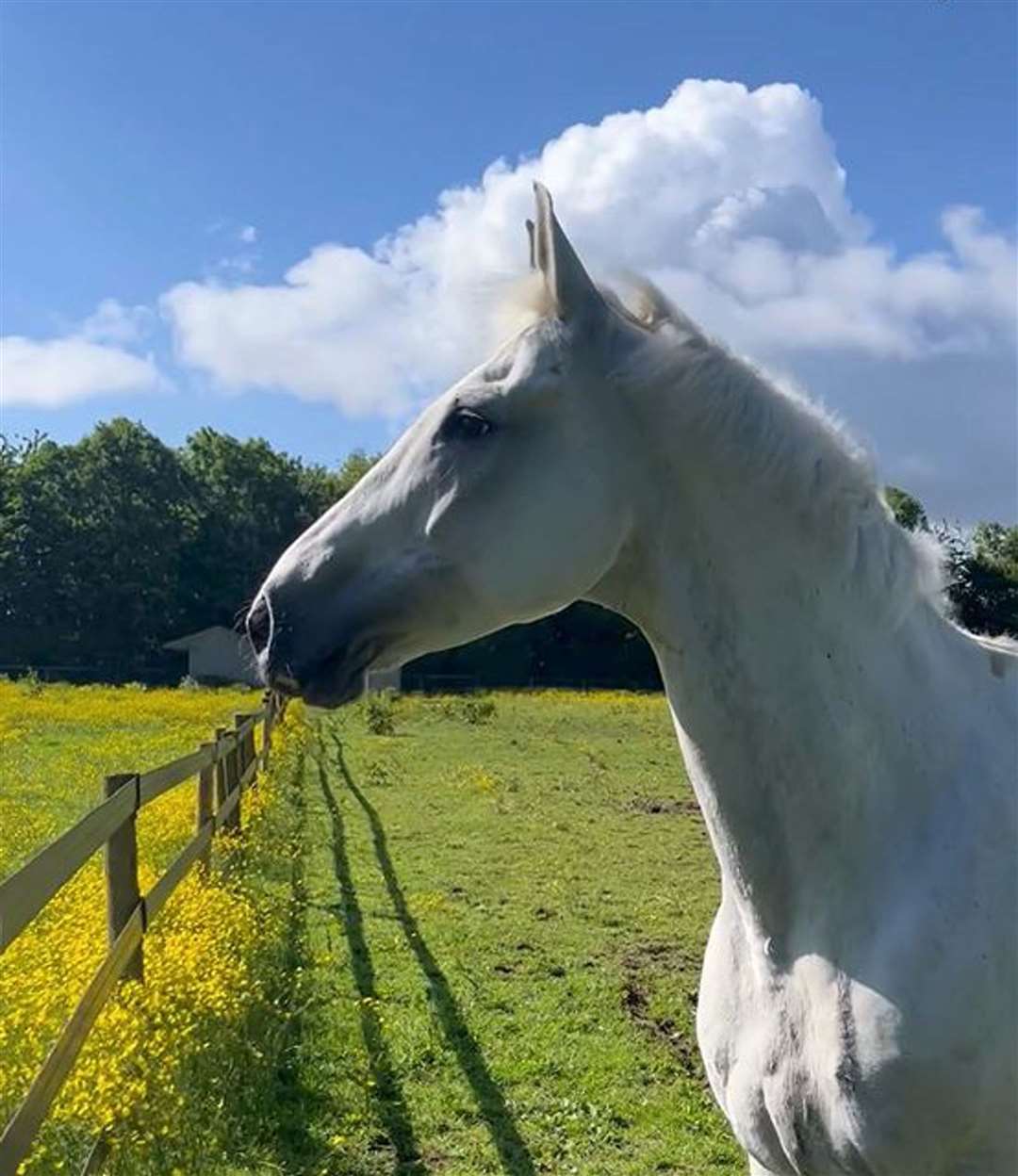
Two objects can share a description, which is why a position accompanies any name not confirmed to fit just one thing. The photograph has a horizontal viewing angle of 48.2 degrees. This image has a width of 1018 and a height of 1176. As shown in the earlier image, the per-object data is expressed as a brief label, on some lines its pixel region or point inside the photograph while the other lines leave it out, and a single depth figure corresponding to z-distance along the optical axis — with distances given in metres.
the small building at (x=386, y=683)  27.62
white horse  1.78
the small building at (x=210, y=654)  46.06
